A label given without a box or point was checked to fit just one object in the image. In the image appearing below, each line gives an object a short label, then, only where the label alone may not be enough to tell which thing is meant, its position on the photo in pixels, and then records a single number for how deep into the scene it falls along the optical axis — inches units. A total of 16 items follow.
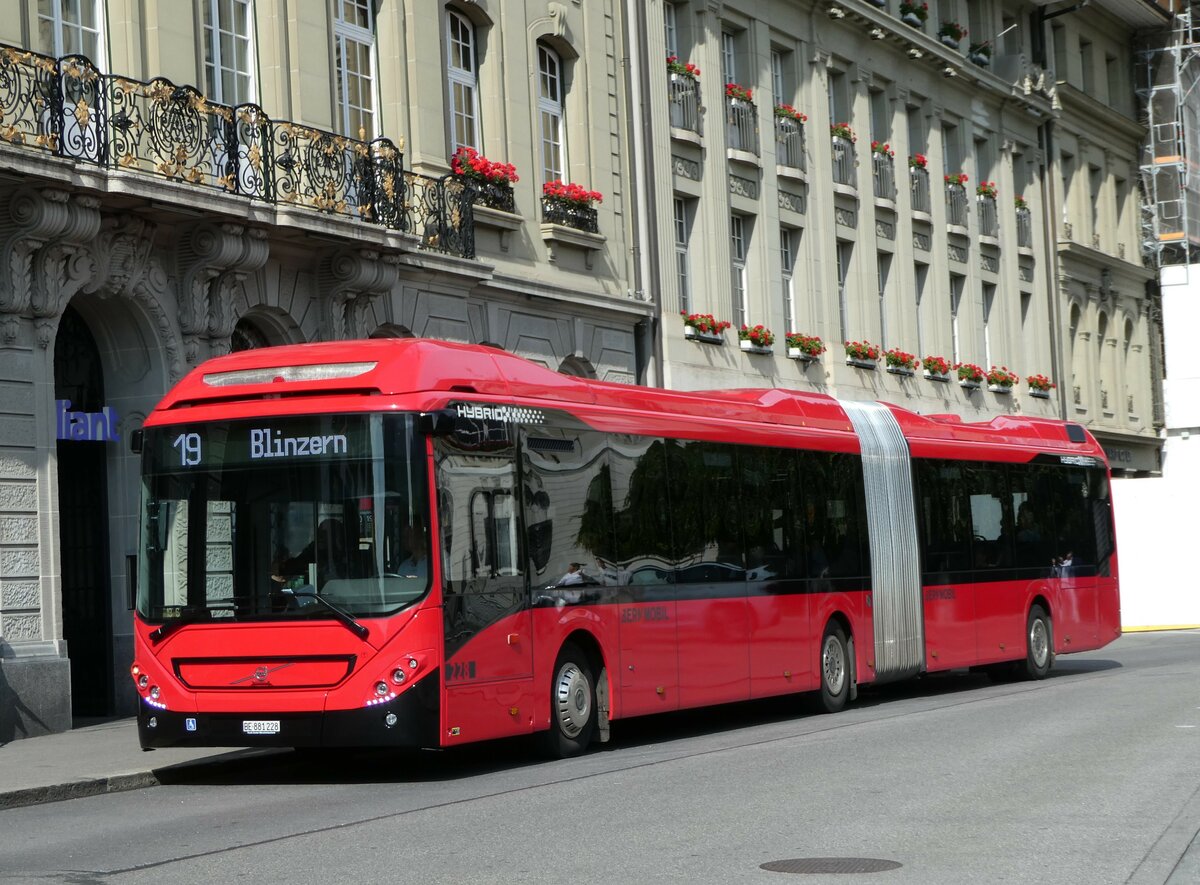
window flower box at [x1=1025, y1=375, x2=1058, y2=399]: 1739.7
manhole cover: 346.9
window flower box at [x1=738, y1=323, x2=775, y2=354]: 1256.2
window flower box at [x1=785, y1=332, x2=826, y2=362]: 1320.1
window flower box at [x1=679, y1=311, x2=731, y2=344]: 1186.0
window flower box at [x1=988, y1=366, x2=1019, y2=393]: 1663.4
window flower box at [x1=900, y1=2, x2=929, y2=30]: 1550.2
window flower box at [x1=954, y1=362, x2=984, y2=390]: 1603.1
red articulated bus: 518.6
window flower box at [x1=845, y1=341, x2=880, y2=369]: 1407.5
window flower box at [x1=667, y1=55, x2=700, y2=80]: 1197.1
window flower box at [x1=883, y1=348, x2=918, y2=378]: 1464.1
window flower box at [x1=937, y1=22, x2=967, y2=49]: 1615.4
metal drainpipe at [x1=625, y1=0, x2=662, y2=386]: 1142.3
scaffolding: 2042.3
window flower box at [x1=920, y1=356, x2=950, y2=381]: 1539.1
